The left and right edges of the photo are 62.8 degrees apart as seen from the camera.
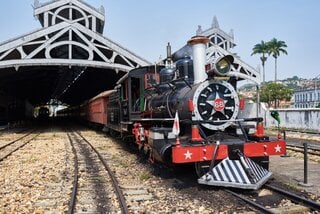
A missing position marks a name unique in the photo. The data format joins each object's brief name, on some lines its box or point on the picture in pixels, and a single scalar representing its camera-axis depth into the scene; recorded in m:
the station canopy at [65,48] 16.55
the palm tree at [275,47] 51.80
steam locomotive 5.21
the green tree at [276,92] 49.74
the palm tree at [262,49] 51.66
